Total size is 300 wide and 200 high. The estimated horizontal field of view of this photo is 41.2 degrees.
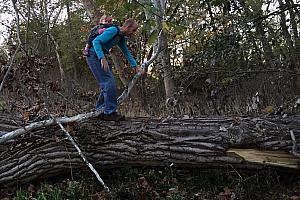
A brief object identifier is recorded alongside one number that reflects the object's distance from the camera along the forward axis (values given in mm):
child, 4953
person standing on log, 4824
